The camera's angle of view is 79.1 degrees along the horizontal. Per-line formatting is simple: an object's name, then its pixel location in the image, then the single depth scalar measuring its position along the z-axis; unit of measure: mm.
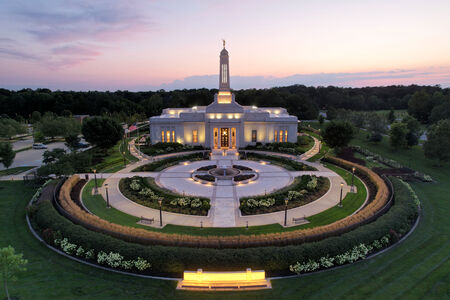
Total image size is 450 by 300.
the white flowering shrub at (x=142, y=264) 17031
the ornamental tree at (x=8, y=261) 12603
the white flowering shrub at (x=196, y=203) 27312
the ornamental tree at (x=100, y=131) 50906
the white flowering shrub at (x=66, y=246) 19000
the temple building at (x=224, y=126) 55938
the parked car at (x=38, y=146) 58525
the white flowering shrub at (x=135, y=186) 32188
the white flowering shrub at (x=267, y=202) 27391
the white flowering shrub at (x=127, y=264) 17266
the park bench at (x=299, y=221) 24531
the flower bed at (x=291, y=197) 27094
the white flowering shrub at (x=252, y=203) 27250
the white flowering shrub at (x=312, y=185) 31916
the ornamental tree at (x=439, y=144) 41875
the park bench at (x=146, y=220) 24391
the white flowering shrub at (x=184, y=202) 27609
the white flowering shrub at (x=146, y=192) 30500
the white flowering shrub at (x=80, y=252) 18562
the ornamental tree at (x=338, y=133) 48938
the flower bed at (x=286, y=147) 52375
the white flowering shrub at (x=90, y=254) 18250
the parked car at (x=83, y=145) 60000
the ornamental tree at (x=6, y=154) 38516
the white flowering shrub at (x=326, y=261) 17234
